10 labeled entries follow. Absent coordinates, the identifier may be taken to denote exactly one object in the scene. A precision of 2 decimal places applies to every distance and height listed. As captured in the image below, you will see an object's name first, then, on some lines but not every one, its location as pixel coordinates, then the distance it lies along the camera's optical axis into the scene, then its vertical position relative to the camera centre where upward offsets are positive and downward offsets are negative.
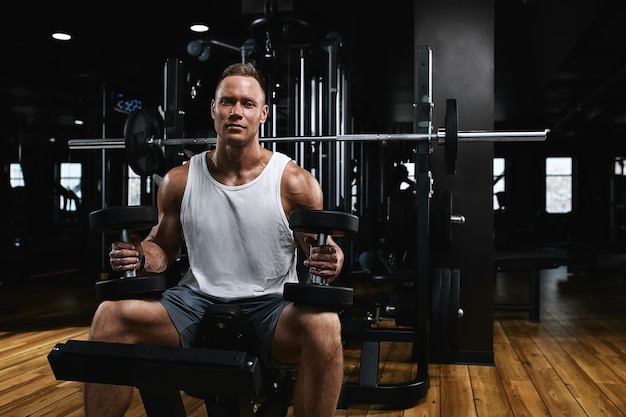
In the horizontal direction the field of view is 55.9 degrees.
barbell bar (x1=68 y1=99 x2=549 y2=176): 2.21 +0.25
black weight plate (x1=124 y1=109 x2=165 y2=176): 2.33 +0.24
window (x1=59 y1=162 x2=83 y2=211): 10.96 +0.52
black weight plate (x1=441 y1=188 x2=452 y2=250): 2.67 -0.06
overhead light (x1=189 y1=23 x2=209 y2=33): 4.96 +1.50
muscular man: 1.46 -0.15
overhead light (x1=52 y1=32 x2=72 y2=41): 5.28 +1.52
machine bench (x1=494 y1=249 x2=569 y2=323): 4.15 -0.43
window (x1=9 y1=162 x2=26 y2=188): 9.52 +0.45
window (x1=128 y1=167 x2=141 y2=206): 10.80 +0.22
